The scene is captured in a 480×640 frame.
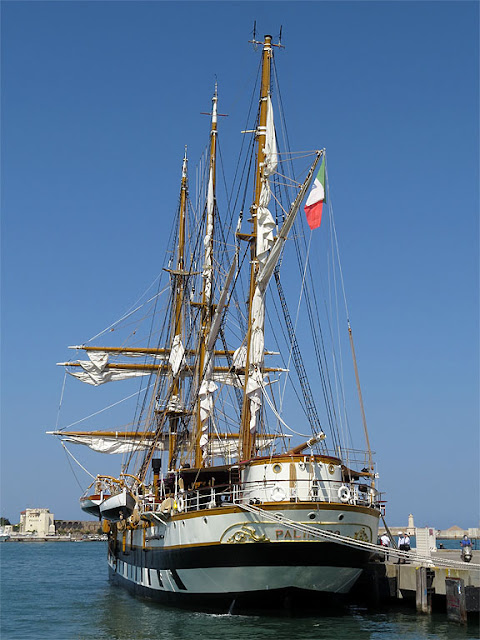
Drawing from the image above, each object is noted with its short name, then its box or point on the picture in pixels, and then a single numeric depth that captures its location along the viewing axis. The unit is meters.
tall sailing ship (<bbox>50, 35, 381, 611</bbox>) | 30.97
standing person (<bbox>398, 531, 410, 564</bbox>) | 40.69
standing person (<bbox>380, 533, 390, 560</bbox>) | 42.38
